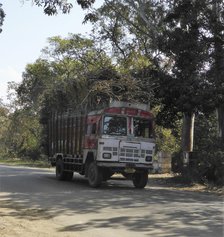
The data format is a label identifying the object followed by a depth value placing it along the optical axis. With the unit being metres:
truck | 14.18
